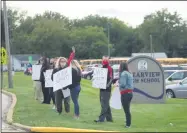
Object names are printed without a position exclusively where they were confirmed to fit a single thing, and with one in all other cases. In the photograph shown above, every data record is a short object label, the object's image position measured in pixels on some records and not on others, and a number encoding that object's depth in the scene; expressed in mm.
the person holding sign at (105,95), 13945
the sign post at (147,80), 21391
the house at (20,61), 106250
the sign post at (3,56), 29203
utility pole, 30859
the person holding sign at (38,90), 19898
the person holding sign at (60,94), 15320
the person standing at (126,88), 12859
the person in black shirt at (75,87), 14305
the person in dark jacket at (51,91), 17656
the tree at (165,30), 98500
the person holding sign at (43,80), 18458
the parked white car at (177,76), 27625
